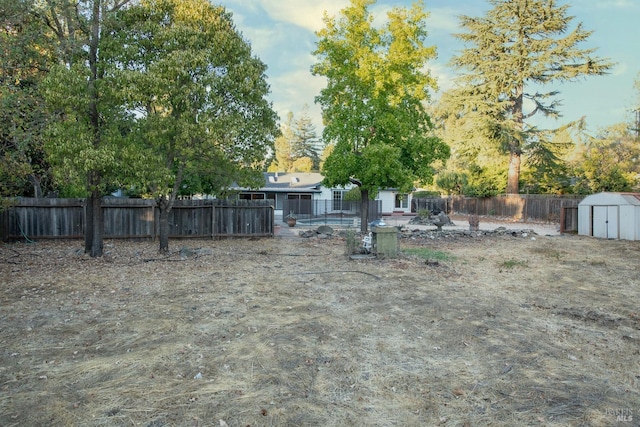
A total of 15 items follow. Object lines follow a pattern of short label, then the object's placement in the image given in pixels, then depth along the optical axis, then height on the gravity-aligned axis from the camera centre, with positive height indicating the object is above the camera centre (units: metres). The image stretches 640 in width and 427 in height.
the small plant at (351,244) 10.44 -1.11
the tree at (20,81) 7.89 +2.85
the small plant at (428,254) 10.77 -1.48
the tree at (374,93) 15.39 +4.61
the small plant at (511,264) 9.35 -1.50
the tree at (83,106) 8.26 +2.23
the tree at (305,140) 65.06 +10.93
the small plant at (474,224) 19.28 -0.99
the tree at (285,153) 63.31 +8.61
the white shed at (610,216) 15.29 -0.48
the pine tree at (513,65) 28.03 +10.54
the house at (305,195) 28.65 +0.76
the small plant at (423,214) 27.14 -0.69
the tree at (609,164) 25.84 +2.87
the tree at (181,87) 8.90 +2.82
